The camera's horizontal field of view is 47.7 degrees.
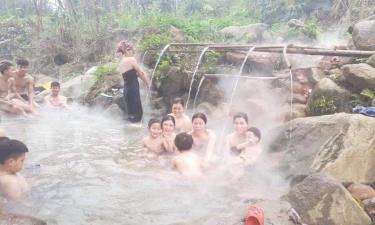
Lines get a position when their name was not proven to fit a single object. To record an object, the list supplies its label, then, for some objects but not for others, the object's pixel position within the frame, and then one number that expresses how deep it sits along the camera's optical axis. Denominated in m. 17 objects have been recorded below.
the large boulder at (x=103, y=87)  11.46
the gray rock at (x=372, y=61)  6.32
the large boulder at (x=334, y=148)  4.63
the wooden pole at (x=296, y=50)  6.38
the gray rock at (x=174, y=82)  9.98
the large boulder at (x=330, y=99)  6.39
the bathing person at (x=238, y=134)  6.20
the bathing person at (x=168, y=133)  6.67
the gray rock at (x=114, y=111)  10.41
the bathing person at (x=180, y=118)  7.52
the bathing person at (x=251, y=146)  5.89
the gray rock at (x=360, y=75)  6.16
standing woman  9.24
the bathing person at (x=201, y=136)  6.55
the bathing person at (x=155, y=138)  6.79
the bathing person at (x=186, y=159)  5.70
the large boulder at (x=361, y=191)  4.34
